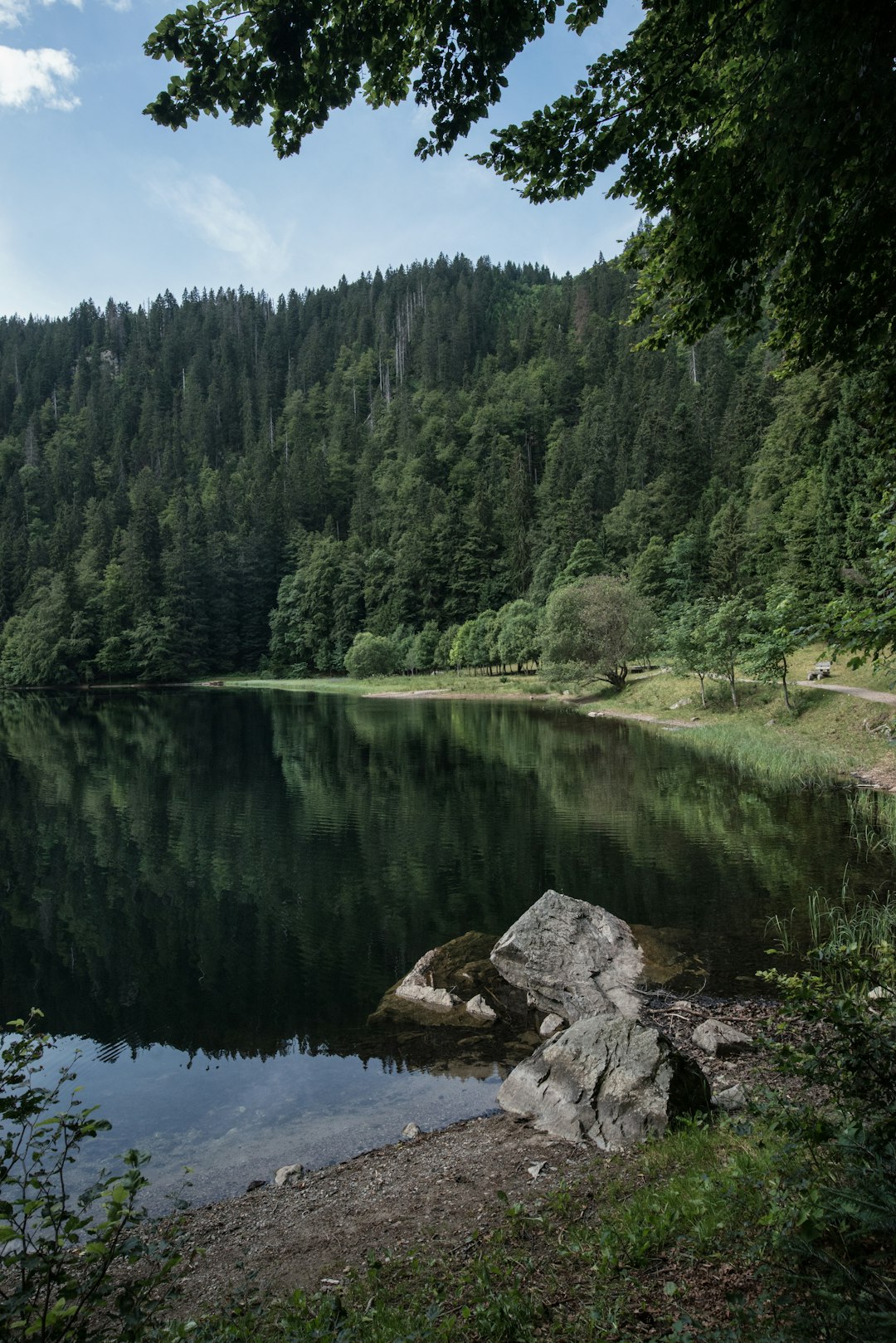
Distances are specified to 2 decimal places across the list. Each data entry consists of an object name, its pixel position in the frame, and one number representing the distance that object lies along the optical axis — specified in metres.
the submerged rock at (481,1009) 10.84
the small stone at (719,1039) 8.93
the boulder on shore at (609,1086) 7.11
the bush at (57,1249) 3.04
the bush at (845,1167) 3.22
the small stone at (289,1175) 7.54
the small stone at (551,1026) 10.30
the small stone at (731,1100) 7.29
